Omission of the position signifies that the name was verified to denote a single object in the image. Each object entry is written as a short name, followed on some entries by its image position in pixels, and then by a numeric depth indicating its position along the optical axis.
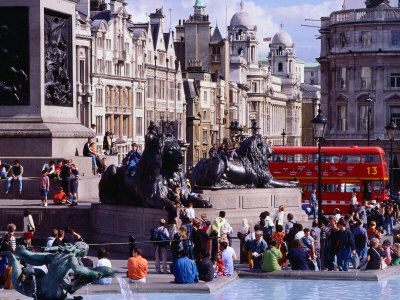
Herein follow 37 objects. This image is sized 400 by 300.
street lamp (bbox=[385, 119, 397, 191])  46.88
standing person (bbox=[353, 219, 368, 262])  29.22
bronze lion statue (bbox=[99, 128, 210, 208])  30.94
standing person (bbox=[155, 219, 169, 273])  26.69
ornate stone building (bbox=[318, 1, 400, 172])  96.88
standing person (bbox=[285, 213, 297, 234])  30.47
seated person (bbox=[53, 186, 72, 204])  31.77
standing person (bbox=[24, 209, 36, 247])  29.22
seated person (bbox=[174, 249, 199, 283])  24.30
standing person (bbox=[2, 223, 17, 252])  25.38
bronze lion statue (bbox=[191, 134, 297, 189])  36.94
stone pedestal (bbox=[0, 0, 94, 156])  33.28
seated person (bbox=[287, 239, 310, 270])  26.70
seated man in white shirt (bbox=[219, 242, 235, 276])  26.28
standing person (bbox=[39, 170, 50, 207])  31.16
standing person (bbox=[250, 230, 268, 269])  26.95
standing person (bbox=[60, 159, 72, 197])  31.80
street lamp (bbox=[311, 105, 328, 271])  33.00
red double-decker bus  56.03
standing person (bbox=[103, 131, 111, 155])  43.42
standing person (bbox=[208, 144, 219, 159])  37.38
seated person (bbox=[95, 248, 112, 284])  24.11
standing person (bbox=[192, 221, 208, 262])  26.25
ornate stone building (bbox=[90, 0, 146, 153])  88.50
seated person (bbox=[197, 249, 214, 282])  24.92
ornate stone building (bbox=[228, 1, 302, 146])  175.23
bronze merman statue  18.06
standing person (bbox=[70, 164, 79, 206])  32.09
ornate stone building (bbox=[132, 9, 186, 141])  103.69
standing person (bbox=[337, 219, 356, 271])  27.67
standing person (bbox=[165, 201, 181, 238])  28.29
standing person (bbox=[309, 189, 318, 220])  49.05
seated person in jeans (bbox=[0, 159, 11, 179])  32.31
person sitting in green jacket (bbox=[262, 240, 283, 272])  26.33
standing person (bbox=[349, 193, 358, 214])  45.42
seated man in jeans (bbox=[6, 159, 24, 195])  32.25
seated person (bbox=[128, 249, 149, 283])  24.40
